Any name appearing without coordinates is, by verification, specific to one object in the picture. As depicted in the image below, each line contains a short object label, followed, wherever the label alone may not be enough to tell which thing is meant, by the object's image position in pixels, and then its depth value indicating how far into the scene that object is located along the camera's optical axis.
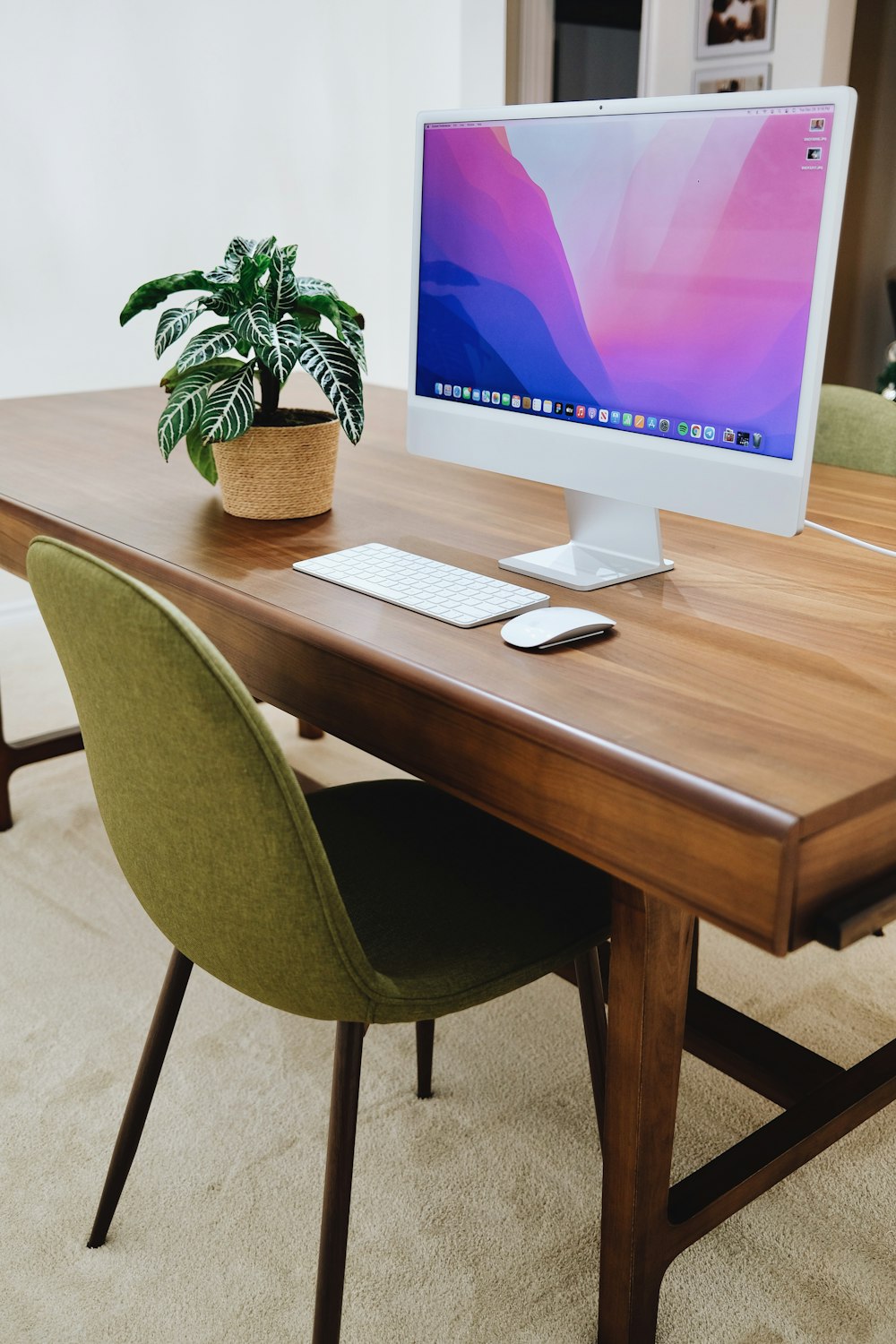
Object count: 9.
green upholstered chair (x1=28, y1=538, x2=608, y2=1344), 0.92
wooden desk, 0.85
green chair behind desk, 1.93
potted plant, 1.45
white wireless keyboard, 1.21
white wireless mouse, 1.11
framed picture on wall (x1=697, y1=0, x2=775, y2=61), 3.54
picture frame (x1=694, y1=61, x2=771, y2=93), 3.59
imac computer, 1.07
